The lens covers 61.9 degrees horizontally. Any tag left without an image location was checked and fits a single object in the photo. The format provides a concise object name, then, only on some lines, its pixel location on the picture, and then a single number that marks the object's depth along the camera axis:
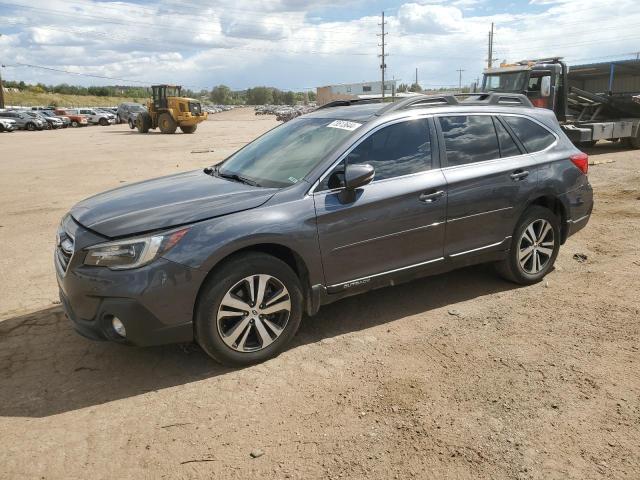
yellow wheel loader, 31.30
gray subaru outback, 3.29
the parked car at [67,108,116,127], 48.00
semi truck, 13.91
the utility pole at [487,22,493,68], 64.44
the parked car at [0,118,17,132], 39.00
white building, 88.50
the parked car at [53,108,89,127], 47.47
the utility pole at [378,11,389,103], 73.53
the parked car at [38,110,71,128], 44.00
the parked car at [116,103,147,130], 43.50
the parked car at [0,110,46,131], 40.63
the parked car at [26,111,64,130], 41.94
